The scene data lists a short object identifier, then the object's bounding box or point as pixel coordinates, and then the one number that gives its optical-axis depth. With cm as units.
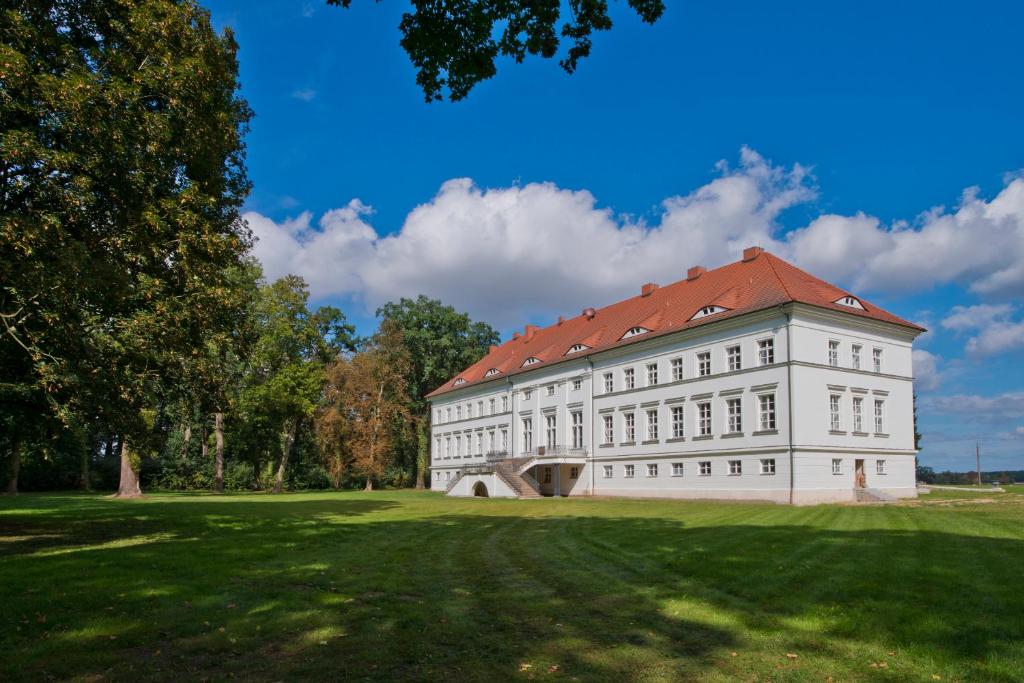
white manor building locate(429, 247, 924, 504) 3356
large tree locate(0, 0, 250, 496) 1223
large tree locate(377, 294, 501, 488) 7388
